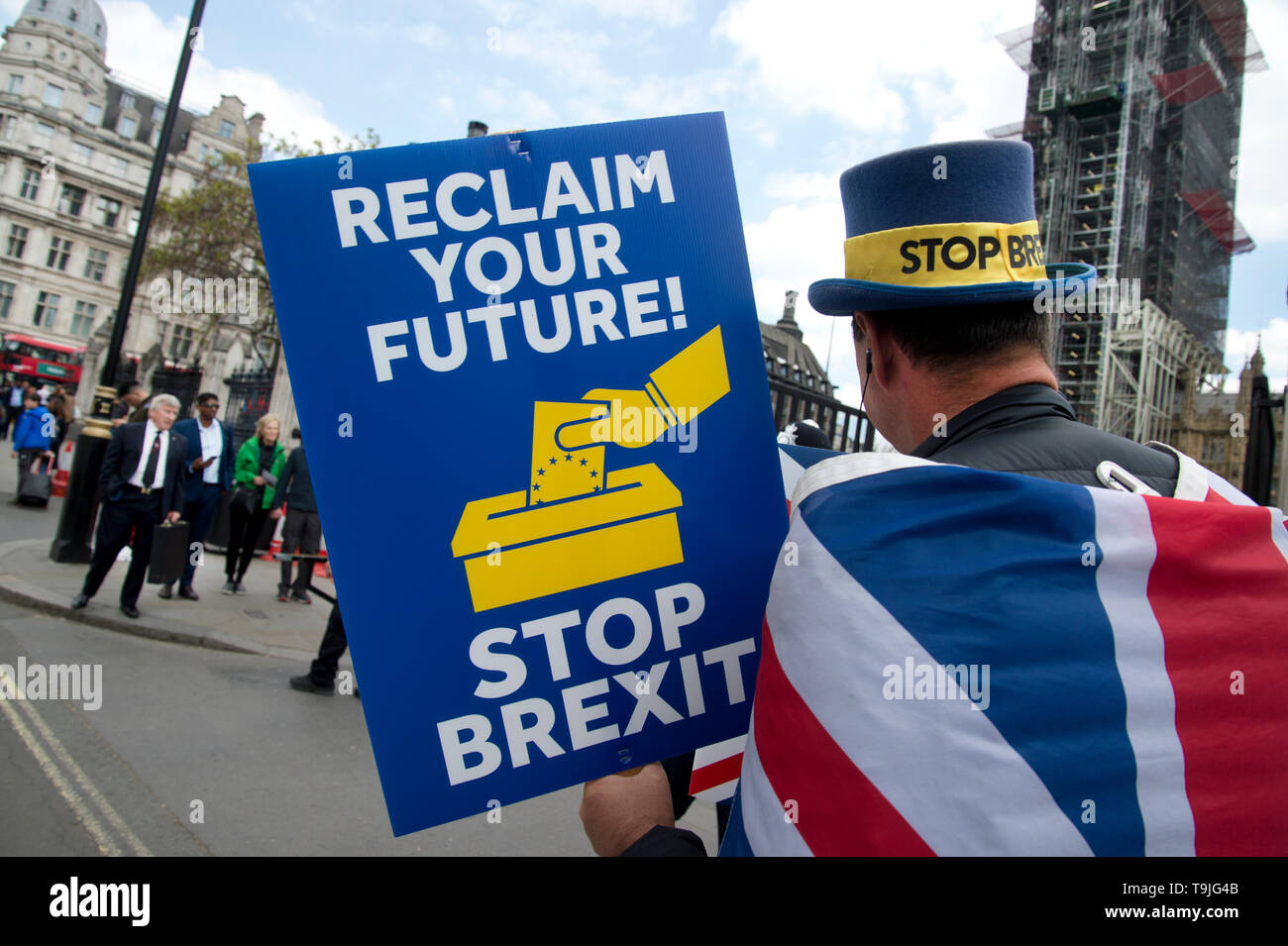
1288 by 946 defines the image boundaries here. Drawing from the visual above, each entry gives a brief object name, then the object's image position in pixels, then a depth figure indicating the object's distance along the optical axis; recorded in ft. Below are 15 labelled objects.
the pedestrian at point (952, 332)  3.64
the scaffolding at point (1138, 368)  149.16
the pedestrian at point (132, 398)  32.24
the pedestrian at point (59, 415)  45.27
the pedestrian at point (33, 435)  39.34
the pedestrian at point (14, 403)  80.48
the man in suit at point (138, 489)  21.89
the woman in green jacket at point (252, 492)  27.91
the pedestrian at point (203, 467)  26.78
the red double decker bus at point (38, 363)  125.29
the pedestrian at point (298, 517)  27.76
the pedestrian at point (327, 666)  18.54
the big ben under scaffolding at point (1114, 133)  146.41
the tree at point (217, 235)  71.67
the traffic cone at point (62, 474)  44.91
